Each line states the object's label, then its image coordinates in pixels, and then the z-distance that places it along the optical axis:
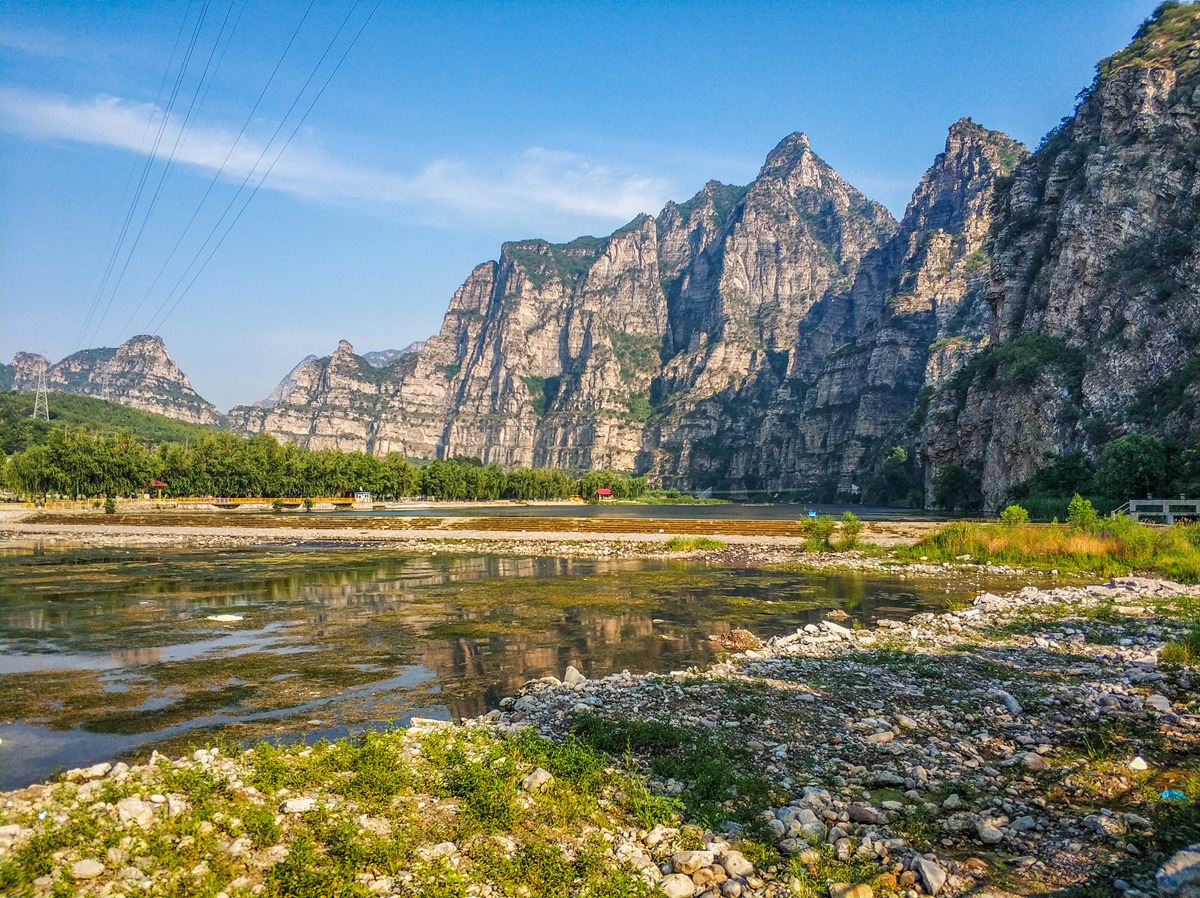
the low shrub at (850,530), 40.75
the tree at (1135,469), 52.75
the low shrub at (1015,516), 35.03
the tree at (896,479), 171.00
